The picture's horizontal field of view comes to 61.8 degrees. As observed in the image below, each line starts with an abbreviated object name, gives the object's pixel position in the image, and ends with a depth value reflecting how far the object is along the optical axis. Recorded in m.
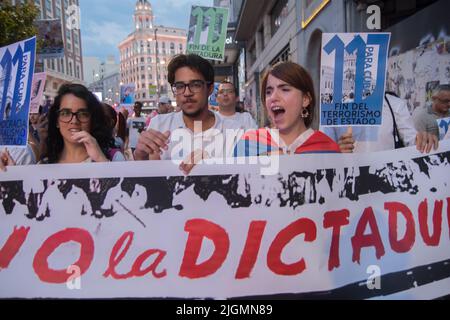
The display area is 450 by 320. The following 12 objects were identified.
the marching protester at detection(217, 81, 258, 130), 4.77
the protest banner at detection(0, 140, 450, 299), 1.76
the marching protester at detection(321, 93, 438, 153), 2.45
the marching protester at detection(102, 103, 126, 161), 2.22
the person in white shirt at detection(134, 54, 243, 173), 2.20
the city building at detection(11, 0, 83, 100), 42.31
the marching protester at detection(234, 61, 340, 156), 2.04
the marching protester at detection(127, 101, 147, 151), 7.35
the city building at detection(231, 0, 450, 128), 5.86
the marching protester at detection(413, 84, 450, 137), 3.18
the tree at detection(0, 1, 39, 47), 10.35
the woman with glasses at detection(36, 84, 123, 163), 2.03
